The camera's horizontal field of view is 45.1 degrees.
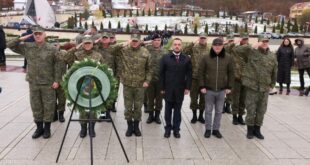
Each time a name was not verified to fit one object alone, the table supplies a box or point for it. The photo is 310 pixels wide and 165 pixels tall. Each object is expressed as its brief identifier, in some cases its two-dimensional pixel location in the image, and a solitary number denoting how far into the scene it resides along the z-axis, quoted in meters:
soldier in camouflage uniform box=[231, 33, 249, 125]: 7.90
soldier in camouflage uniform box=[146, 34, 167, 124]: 7.63
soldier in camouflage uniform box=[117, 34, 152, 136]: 6.72
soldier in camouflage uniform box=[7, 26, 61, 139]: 6.35
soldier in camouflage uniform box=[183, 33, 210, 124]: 7.70
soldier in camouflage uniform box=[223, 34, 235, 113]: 8.11
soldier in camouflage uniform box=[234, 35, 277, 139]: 6.62
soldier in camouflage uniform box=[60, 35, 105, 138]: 6.44
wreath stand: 5.10
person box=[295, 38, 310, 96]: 11.40
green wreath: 5.31
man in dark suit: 6.48
